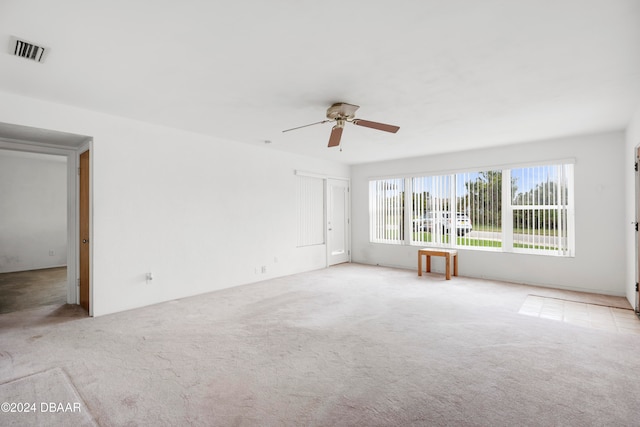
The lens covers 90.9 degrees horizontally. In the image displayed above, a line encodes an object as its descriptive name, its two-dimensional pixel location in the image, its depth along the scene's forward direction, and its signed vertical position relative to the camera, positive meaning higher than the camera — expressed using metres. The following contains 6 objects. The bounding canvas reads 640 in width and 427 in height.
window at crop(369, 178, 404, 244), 7.41 +0.10
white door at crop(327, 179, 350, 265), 7.53 -0.15
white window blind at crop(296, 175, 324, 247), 6.79 +0.12
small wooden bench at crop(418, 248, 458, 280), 5.97 -0.79
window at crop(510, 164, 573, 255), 5.27 +0.10
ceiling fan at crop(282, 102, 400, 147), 3.43 +1.13
